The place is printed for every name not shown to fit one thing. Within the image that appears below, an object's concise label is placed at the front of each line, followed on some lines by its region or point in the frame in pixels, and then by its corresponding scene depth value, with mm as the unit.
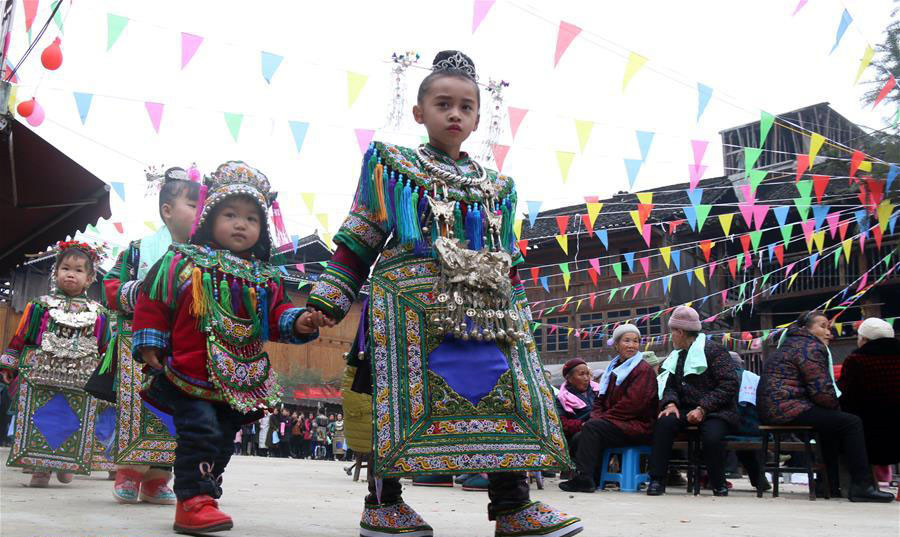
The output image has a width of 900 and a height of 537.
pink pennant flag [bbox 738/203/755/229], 11359
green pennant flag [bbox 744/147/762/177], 9633
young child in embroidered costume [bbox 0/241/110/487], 6633
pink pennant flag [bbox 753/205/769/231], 11727
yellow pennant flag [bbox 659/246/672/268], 14594
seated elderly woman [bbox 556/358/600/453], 8719
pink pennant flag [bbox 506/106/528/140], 10266
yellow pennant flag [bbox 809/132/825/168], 9005
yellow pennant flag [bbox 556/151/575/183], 11055
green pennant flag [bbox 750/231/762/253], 12656
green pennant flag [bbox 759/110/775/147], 8719
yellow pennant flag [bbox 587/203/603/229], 12078
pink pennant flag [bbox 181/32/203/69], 8836
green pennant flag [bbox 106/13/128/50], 8672
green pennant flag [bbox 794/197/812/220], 11198
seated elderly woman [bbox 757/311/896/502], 6703
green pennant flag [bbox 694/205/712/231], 11602
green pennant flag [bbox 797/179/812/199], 10391
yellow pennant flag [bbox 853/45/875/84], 8664
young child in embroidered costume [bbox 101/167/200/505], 4977
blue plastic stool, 7832
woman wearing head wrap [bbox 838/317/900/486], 7094
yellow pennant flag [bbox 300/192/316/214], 12625
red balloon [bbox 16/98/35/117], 8288
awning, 6223
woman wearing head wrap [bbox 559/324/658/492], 7754
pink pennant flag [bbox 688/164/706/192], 10268
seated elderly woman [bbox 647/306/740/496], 7219
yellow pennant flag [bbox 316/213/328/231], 13414
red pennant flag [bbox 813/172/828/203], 9906
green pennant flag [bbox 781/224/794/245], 12477
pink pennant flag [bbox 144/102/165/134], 9945
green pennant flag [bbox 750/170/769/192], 9966
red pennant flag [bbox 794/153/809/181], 9438
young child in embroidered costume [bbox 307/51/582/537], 3092
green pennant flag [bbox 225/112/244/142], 10258
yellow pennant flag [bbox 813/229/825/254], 12424
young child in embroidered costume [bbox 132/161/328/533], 3688
